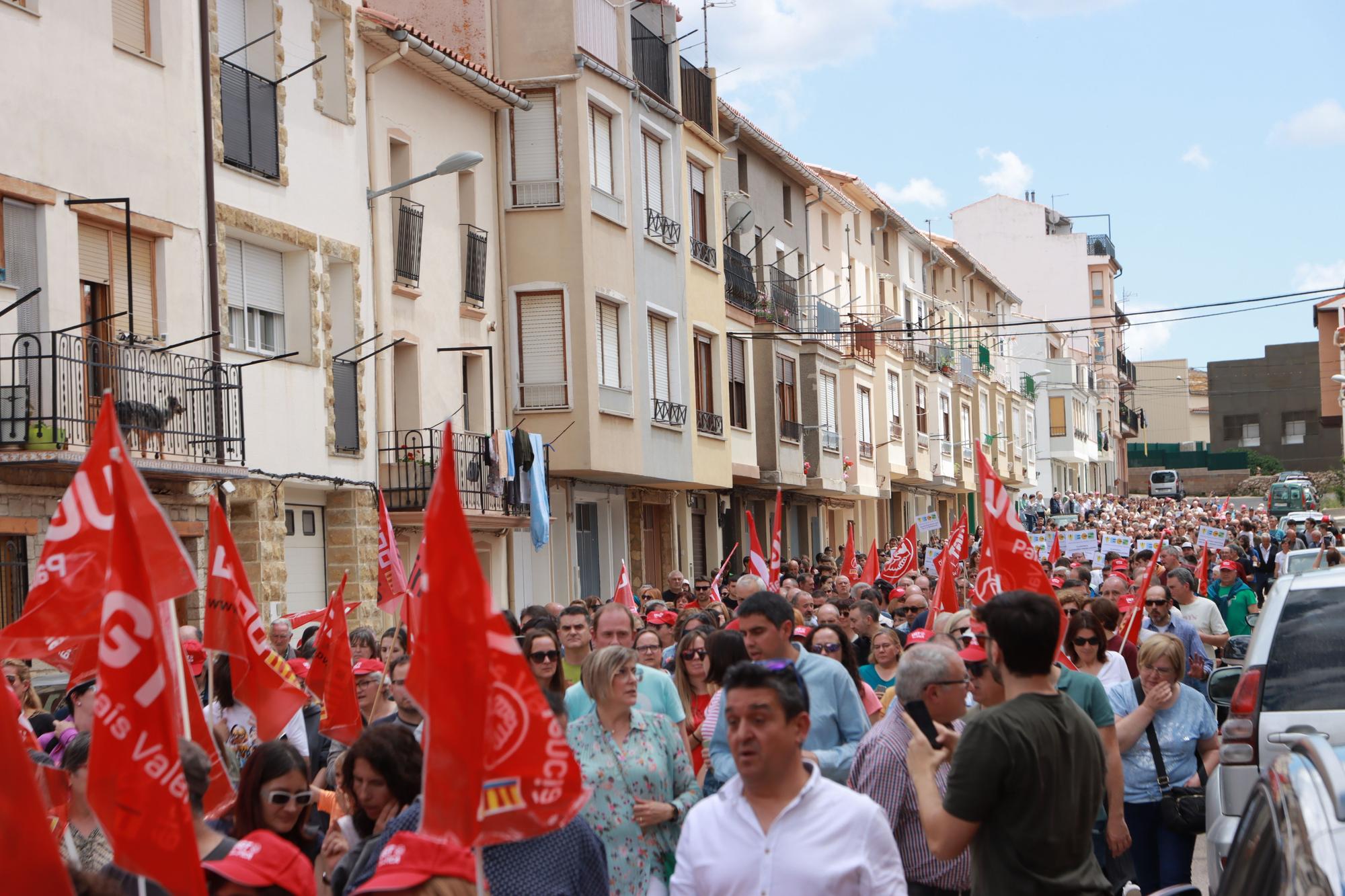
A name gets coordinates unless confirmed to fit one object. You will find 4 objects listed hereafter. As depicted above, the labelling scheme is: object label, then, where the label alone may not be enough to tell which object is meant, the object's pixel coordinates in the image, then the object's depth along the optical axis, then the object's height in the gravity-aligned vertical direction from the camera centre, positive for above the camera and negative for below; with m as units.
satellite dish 37.00 +6.19
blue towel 25.00 +0.32
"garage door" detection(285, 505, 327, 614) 21.53 -0.32
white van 96.25 +0.67
